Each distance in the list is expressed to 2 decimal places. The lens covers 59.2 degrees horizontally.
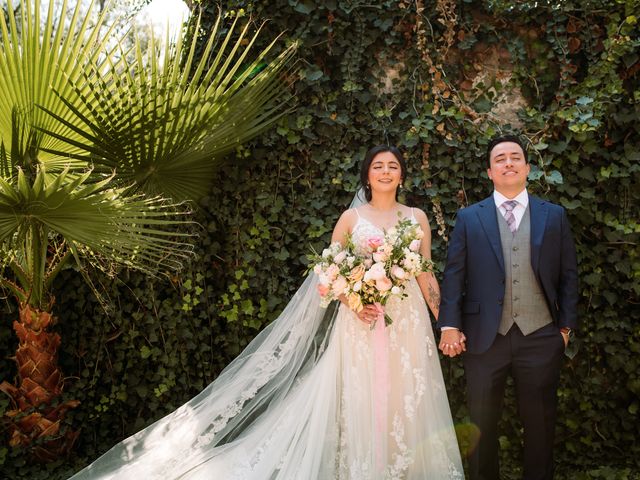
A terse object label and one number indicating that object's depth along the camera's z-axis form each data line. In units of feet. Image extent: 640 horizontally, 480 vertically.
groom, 9.26
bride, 10.11
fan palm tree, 9.57
